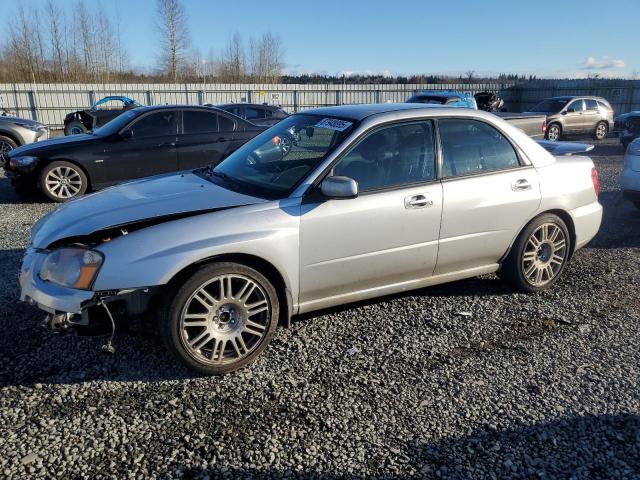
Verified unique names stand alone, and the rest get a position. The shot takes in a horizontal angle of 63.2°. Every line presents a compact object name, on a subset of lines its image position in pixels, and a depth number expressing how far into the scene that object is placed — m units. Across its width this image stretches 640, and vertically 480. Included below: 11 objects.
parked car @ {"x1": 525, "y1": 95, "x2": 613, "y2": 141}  18.34
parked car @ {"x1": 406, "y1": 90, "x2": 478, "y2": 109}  16.11
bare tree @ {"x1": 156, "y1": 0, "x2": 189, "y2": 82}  38.03
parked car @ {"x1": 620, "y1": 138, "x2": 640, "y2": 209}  7.15
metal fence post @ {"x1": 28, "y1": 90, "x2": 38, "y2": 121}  23.81
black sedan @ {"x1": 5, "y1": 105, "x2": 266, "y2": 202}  8.24
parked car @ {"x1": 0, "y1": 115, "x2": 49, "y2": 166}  11.42
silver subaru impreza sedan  3.19
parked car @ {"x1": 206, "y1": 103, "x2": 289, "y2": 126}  15.12
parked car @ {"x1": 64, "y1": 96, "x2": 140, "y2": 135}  16.09
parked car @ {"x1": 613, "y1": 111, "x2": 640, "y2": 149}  15.27
